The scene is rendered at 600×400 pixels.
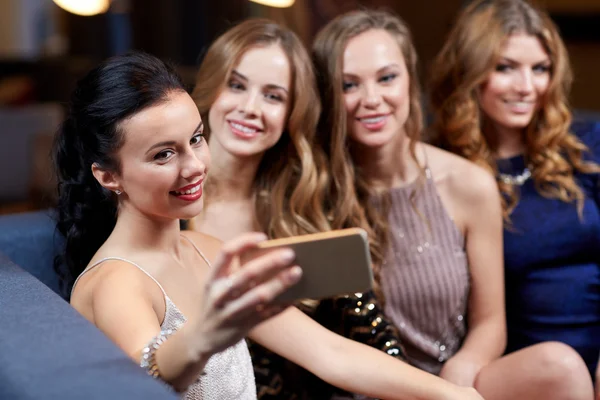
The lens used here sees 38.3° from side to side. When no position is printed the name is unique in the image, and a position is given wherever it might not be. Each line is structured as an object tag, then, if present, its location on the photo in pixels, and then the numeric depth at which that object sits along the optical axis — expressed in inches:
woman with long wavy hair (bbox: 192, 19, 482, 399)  80.4
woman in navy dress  94.7
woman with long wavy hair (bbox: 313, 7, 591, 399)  85.0
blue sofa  43.4
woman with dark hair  52.3
